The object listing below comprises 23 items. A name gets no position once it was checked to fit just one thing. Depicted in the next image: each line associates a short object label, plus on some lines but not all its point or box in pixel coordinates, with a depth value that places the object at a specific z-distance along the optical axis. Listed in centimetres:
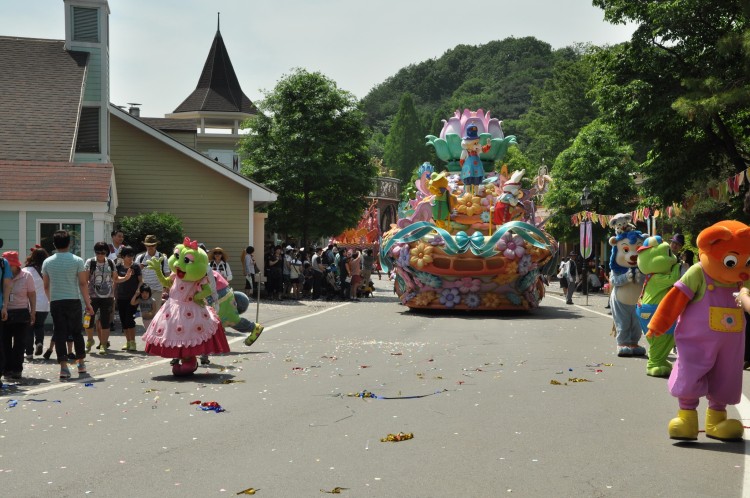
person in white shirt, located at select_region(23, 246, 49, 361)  1355
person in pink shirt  1145
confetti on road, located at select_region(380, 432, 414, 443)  740
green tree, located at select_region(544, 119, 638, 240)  4497
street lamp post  3062
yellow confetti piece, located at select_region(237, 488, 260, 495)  582
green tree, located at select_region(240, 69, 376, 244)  3400
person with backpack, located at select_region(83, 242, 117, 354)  1431
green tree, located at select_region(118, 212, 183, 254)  2738
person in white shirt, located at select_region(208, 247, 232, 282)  1728
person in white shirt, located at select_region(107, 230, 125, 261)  1622
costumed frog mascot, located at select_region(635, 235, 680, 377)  1195
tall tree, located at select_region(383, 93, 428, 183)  11700
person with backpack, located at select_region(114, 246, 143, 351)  1476
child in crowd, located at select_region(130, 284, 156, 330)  1501
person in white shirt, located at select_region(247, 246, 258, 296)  2849
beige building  1862
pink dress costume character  1123
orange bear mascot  745
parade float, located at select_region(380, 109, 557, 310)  2152
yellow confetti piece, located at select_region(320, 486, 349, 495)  584
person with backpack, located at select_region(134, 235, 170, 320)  1531
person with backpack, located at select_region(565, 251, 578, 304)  2872
